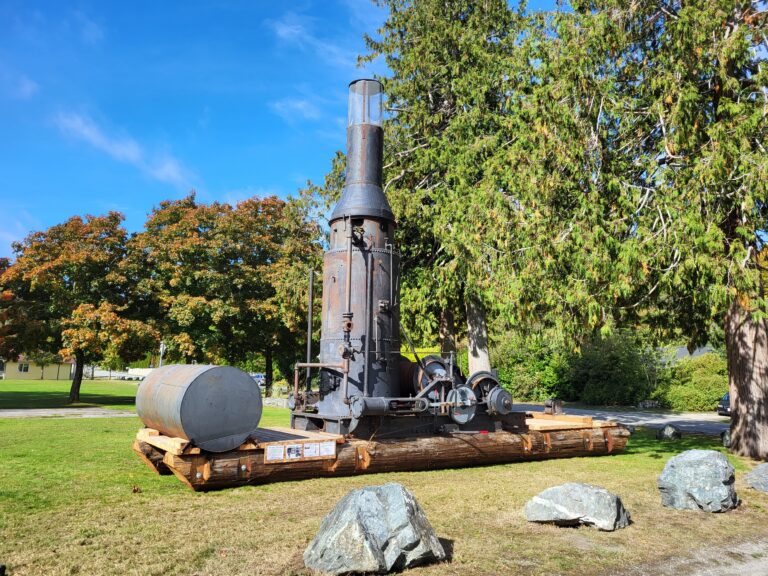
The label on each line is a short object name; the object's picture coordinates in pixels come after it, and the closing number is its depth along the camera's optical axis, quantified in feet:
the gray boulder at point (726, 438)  48.88
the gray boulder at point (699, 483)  27.22
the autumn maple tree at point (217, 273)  93.30
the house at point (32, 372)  269.03
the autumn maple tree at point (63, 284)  89.25
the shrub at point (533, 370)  111.24
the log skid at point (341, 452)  29.07
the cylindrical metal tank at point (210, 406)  28.35
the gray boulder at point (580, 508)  23.52
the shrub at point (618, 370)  102.22
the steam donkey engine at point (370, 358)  36.83
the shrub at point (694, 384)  92.99
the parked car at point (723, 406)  81.92
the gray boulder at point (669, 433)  55.36
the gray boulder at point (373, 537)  17.53
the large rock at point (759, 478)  32.06
